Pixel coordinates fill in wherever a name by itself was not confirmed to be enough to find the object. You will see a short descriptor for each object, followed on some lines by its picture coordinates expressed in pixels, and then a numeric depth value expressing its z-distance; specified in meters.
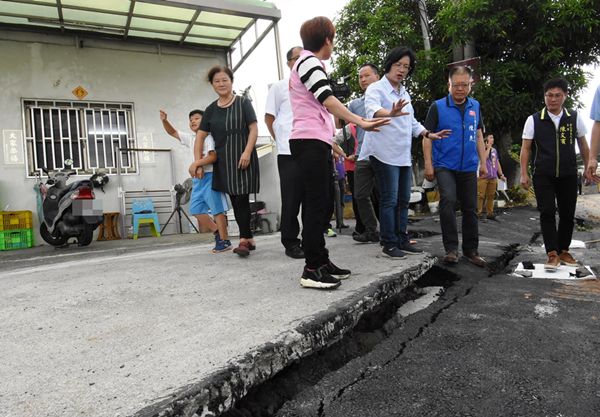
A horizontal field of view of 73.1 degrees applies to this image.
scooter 5.11
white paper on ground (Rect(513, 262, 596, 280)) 2.86
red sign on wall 7.45
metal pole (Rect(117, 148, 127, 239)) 7.49
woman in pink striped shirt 2.13
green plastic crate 6.31
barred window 7.21
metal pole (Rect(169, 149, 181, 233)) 8.02
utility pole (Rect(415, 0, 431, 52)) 10.38
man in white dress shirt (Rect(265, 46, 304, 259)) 3.27
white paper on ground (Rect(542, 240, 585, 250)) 4.14
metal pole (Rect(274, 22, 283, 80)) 6.18
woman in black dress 3.46
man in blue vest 3.27
